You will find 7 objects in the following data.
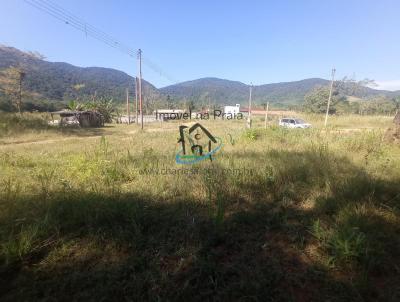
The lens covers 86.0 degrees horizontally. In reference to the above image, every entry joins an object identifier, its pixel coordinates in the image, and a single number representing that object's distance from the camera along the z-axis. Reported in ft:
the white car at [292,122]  65.05
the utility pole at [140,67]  69.97
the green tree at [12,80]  93.47
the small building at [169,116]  140.67
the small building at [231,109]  197.45
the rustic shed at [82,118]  84.64
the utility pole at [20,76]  92.73
